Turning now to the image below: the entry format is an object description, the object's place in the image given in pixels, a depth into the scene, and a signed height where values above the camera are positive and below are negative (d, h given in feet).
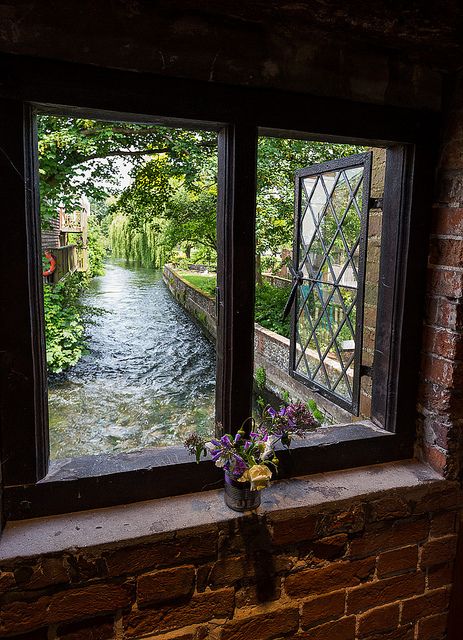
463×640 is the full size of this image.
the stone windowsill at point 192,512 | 4.01 -2.55
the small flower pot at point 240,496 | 4.47 -2.40
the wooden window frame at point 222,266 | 3.93 -0.12
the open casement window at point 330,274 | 7.53 -0.36
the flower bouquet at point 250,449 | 4.30 -1.94
